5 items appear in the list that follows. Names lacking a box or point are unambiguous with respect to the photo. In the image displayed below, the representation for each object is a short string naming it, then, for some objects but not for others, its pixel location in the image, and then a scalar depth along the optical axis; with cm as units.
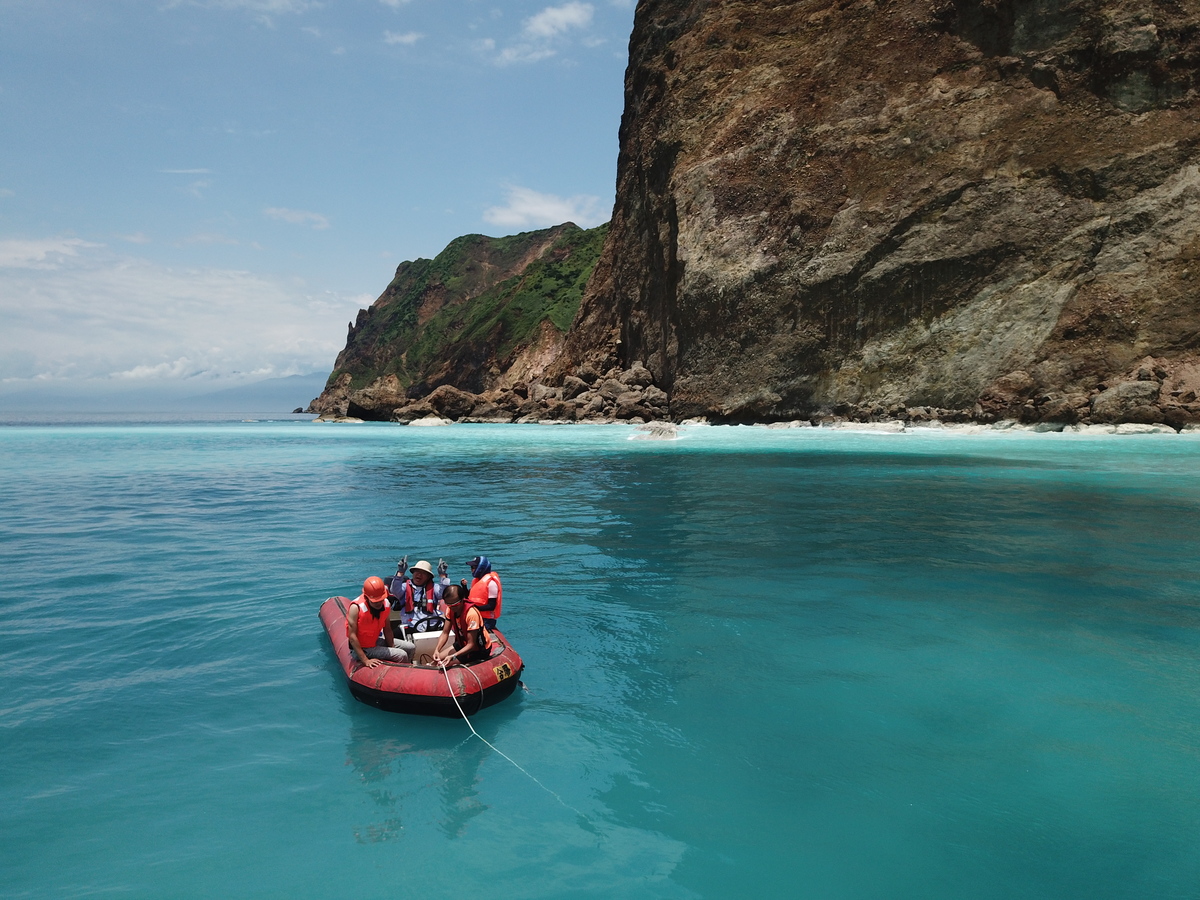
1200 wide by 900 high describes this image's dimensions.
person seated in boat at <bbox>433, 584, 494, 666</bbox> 720
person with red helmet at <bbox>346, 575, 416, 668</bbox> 741
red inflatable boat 679
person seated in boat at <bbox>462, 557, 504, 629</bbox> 745
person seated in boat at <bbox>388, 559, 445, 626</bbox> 792
